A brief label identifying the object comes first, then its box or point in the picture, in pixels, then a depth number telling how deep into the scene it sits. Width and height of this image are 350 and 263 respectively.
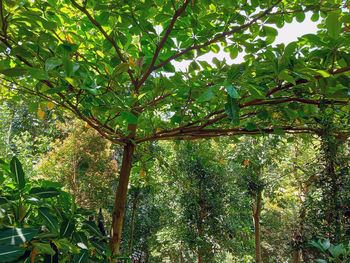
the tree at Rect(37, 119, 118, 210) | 5.14
